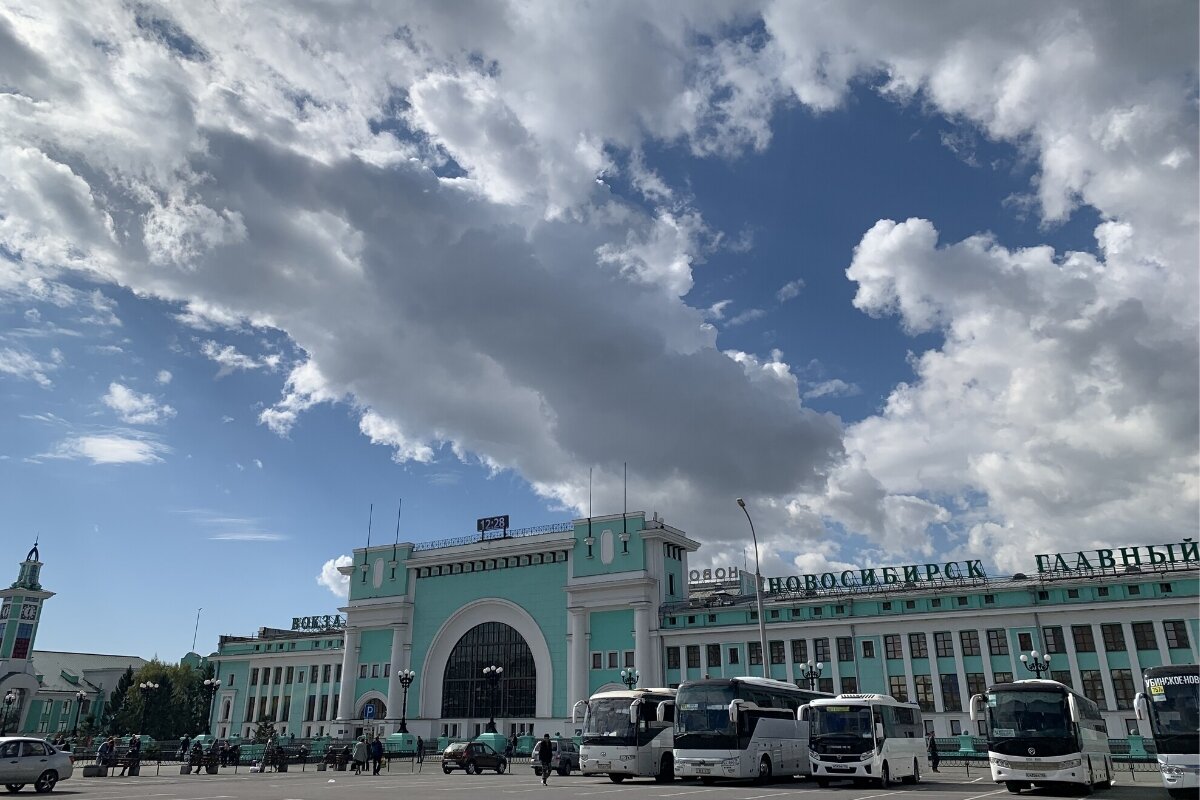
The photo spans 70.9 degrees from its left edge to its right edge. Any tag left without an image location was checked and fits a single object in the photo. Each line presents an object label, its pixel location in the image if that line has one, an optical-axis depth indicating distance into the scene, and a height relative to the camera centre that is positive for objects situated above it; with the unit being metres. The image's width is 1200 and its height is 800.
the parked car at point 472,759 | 43.28 -2.25
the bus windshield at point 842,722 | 28.78 -0.24
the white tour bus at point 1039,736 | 24.20 -0.57
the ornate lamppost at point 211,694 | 93.20 +1.83
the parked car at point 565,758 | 41.09 -2.06
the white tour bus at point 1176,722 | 22.23 -0.16
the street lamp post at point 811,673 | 55.60 +2.60
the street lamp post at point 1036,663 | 45.19 +2.77
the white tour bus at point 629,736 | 31.30 -0.80
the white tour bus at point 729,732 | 29.03 -0.59
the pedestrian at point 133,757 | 41.72 -2.14
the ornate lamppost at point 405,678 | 57.43 +2.23
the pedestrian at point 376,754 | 41.25 -1.93
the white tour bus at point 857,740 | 28.58 -0.83
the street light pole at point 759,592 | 38.75 +5.66
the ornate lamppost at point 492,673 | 55.04 +2.51
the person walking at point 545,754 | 30.78 -1.41
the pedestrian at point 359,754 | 40.56 -1.92
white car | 27.02 -1.62
